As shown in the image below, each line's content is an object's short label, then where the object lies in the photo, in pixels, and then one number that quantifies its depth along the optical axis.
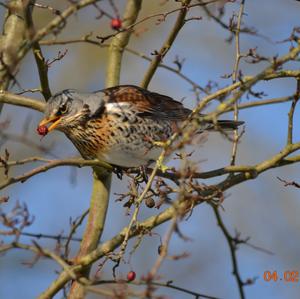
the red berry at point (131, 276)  6.08
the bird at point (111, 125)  9.02
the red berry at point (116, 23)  5.93
